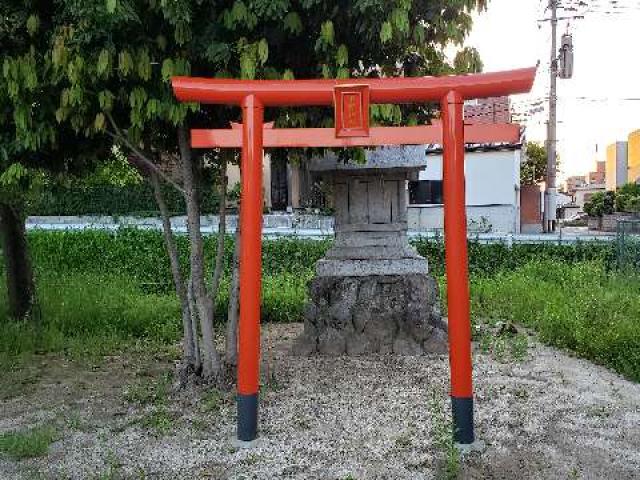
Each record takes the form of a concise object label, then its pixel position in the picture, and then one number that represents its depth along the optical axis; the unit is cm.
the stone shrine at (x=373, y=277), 646
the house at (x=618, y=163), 3519
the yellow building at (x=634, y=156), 3212
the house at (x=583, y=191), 5683
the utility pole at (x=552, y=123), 1911
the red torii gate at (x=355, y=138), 386
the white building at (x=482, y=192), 1955
